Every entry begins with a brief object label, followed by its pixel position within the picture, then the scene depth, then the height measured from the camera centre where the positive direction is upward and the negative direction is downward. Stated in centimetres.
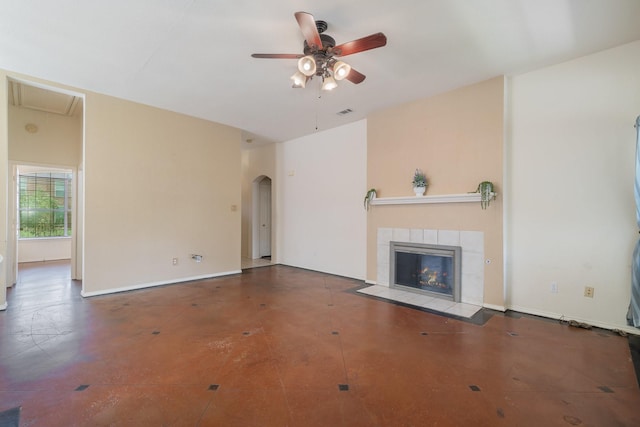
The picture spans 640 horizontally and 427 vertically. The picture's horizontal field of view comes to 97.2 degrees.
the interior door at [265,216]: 810 -8
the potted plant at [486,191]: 364 +29
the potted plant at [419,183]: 428 +47
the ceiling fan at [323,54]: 234 +148
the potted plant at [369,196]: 492 +31
